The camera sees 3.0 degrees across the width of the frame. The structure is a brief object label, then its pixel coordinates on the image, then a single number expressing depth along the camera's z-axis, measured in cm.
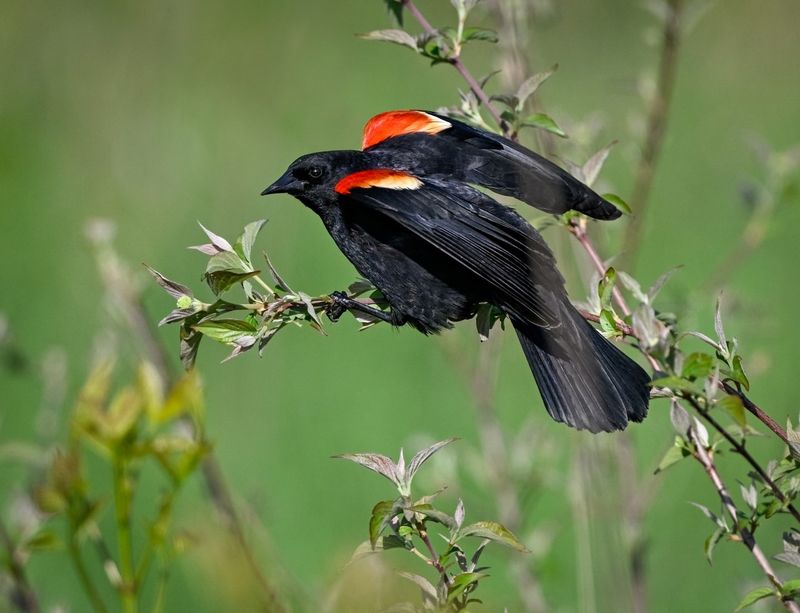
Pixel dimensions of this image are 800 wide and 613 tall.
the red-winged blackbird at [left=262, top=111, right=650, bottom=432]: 670
